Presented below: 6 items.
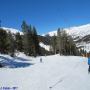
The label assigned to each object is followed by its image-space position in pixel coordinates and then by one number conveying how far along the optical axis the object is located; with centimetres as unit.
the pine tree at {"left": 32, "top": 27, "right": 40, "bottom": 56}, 4039
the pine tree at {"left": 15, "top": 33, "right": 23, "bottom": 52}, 4439
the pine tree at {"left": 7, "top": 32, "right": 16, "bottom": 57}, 3369
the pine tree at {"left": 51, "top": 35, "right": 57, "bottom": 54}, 5104
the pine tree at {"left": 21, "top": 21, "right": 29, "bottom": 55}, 3932
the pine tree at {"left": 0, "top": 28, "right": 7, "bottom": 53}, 2779
